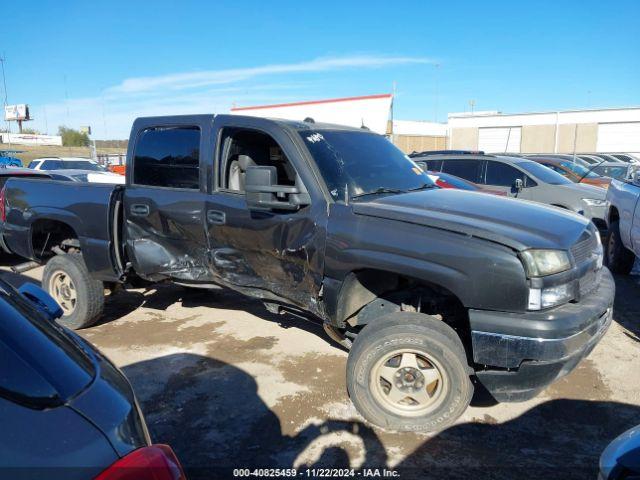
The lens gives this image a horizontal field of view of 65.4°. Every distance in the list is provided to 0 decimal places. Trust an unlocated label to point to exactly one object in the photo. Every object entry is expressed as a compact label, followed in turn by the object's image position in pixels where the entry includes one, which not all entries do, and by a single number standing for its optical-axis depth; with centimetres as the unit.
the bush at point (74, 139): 8294
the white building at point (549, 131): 4066
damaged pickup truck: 300
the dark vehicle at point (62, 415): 125
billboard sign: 6700
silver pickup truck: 600
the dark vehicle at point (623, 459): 182
